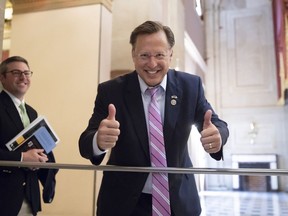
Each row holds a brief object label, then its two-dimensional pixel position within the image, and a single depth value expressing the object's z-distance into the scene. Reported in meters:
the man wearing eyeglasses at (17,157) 2.03
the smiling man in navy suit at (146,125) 1.40
